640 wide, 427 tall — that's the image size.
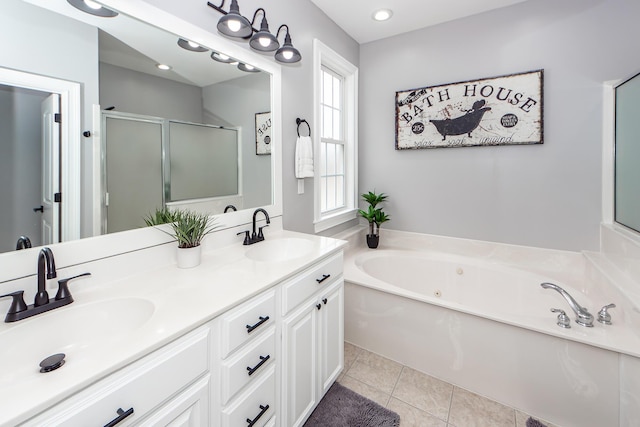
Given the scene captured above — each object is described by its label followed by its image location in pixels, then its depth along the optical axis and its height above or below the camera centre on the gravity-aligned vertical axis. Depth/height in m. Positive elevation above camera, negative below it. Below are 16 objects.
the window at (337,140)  2.64 +0.67
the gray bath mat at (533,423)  1.51 -1.15
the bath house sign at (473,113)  2.20 +0.81
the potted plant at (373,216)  2.78 -0.08
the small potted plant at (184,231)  1.28 -0.10
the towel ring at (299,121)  2.12 +0.66
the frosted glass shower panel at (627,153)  1.71 +0.35
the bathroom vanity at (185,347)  0.63 -0.40
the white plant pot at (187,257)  1.28 -0.22
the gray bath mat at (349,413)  1.51 -1.14
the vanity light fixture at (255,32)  1.42 +0.96
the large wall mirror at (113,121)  0.91 +0.36
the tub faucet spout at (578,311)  1.50 -0.56
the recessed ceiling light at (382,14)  2.32 +1.61
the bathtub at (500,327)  1.40 -0.72
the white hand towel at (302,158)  2.11 +0.37
